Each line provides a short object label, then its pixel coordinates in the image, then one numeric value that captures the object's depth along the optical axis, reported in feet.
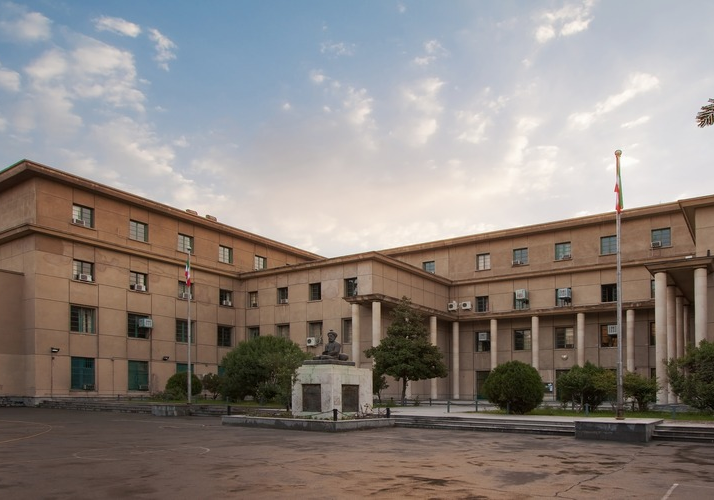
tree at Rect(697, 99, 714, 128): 31.07
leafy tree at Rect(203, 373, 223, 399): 132.49
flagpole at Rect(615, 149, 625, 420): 69.51
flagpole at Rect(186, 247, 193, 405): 108.38
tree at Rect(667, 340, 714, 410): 77.15
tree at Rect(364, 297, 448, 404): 115.55
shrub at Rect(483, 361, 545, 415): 84.89
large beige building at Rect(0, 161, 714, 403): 118.62
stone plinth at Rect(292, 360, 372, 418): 76.74
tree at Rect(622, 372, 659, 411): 88.07
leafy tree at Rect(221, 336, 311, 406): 105.09
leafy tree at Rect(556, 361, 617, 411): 90.27
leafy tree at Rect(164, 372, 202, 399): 124.47
